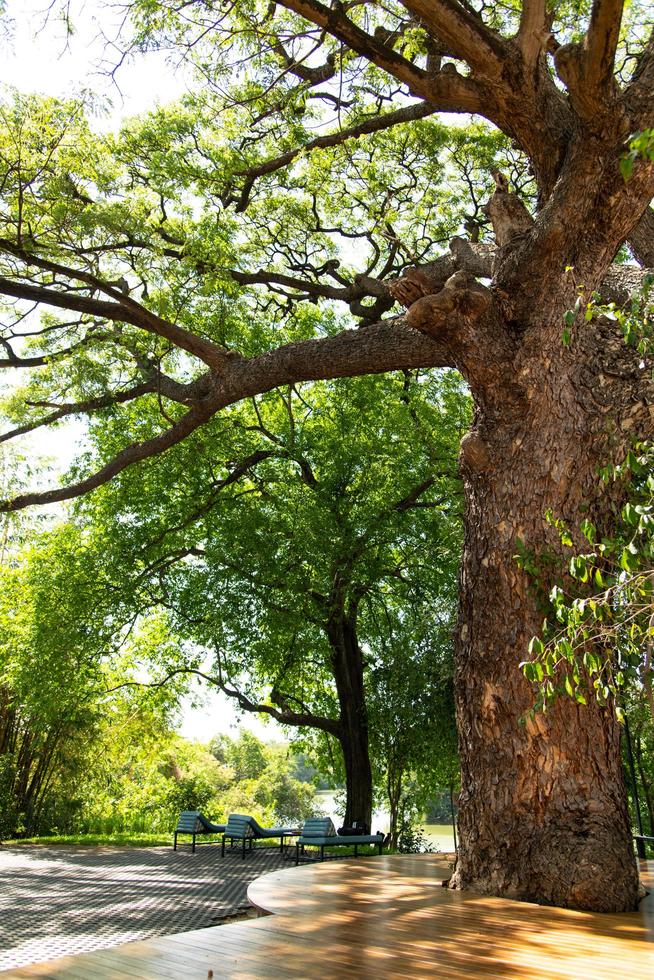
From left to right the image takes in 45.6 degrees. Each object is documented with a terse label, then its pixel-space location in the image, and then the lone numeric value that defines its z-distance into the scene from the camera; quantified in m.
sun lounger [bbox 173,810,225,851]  12.15
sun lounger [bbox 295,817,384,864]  9.19
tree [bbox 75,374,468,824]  11.20
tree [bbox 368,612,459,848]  11.16
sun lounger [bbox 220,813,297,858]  11.21
